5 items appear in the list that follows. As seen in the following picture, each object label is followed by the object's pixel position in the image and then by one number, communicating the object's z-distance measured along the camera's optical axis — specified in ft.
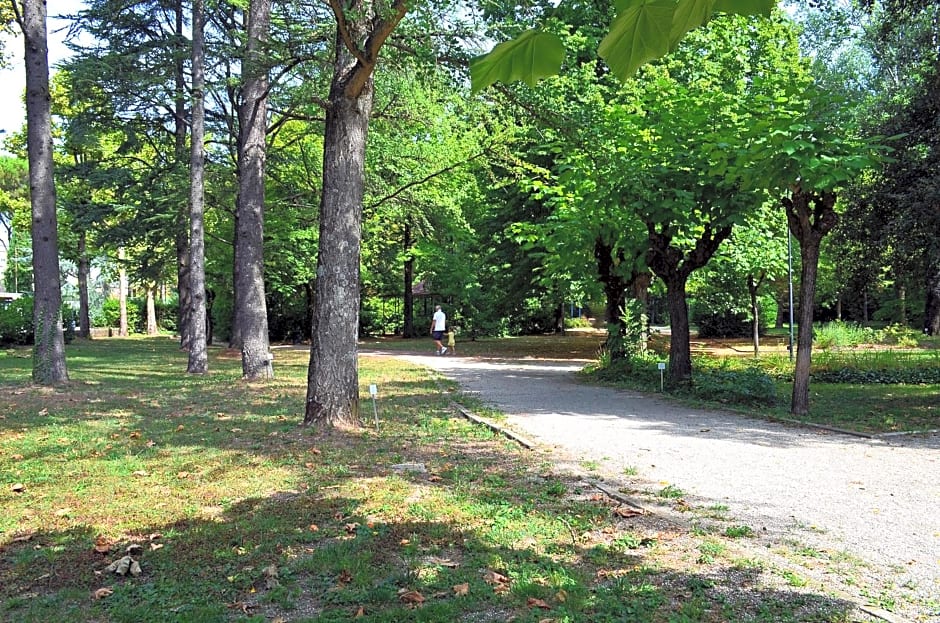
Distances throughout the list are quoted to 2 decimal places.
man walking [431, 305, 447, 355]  83.10
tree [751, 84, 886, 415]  29.12
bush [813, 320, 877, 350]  75.56
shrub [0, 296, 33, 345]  85.71
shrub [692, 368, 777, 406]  37.42
